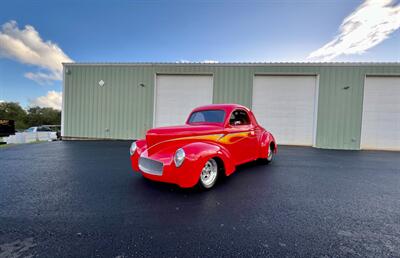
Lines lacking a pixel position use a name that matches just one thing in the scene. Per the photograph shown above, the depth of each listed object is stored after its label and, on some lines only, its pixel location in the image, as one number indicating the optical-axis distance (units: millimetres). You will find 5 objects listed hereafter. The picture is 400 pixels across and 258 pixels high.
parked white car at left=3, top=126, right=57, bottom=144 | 9969
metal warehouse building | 8398
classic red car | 2686
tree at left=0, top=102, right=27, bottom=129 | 50188
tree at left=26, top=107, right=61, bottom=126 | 55344
